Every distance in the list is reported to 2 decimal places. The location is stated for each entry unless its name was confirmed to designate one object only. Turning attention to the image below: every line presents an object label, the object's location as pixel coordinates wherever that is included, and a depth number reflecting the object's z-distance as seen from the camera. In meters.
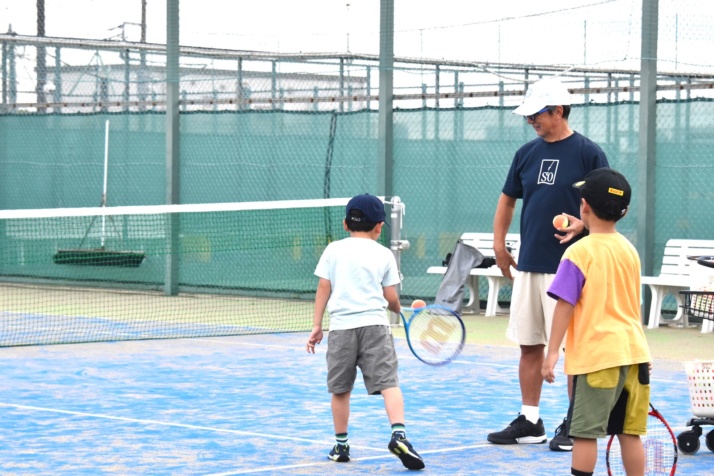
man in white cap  10.34
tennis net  20.64
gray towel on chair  21.55
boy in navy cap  9.94
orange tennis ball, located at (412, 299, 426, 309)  10.34
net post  19.23
